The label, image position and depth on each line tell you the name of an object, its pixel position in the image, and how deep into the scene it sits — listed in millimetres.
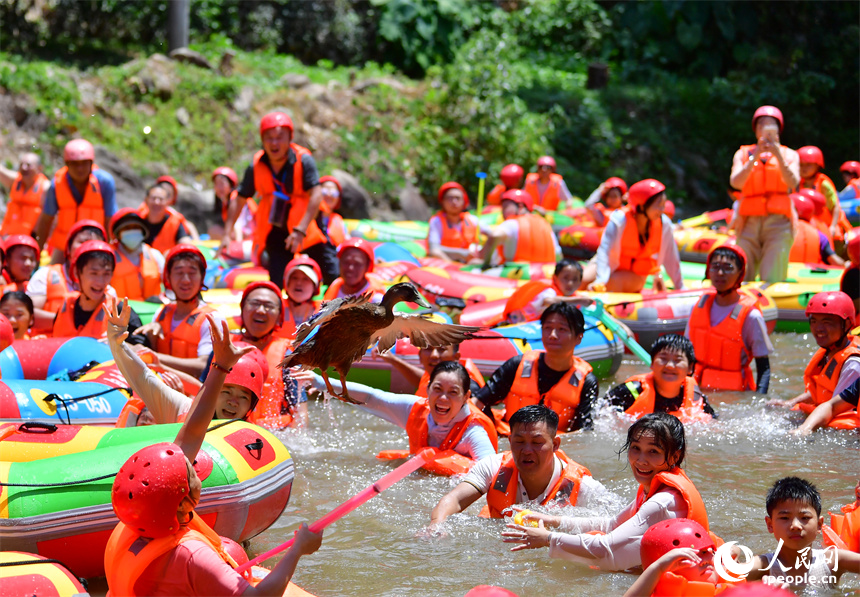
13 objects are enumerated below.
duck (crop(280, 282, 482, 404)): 6727
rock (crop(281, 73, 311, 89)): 34625
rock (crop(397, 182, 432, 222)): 30937
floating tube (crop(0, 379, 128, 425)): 9266
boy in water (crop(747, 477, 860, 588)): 6340
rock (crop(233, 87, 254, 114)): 32406
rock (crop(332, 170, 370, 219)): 28000
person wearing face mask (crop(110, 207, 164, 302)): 13953
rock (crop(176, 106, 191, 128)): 31219
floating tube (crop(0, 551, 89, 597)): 5719
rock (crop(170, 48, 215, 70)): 32531
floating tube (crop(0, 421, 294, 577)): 6906
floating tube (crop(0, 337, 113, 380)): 10695
